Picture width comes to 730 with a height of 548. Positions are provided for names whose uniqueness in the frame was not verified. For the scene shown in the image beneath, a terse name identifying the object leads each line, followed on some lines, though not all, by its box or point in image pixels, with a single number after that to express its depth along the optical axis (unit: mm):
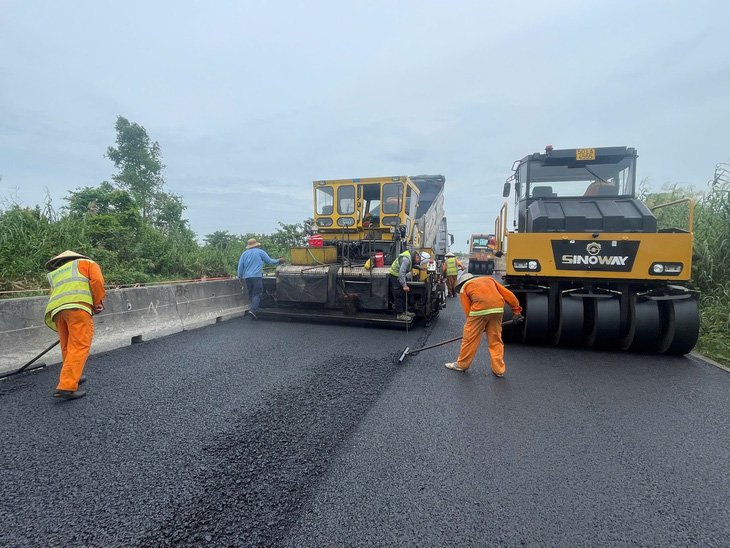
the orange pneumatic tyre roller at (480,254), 25516
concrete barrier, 4086
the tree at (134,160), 22359
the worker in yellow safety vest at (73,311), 3377
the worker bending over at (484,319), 4270
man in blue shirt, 7340
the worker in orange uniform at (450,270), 10745
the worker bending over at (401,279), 6500
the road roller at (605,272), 4828
